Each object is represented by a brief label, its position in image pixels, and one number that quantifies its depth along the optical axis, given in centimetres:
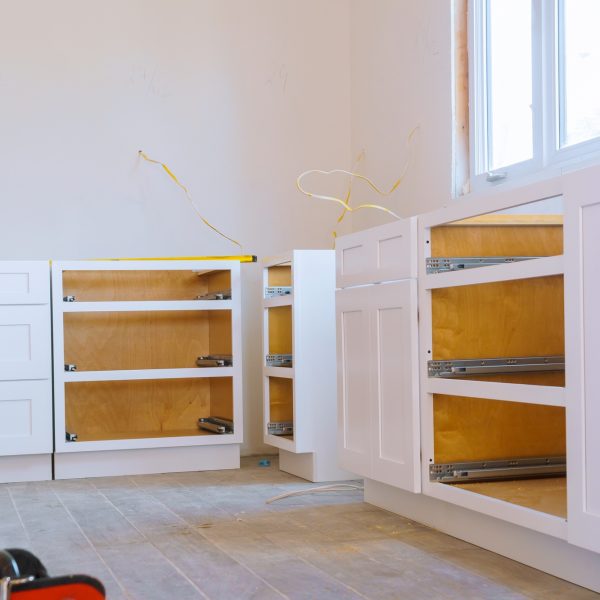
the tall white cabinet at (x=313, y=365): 331
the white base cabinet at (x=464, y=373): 214
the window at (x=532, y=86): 275
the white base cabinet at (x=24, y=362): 344
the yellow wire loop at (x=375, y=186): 376
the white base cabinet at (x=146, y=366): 358
